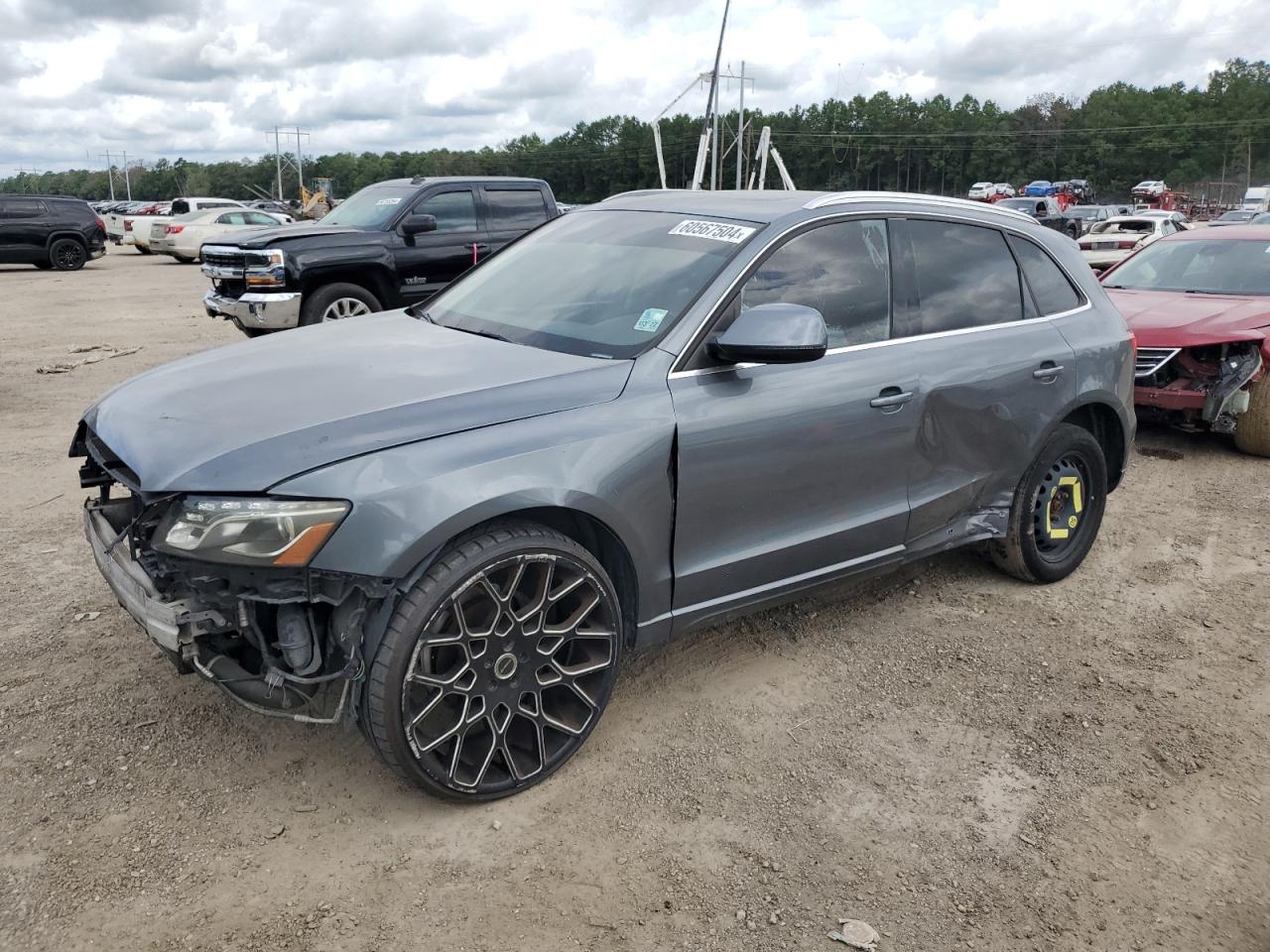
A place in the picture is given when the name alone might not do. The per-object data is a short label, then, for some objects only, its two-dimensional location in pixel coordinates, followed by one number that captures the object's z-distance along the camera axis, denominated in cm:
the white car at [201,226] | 2459
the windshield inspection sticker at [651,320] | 329
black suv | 2164
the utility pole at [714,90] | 2296
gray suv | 264
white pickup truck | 2723
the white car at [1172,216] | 2282
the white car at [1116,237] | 1962
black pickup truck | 940
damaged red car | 680
